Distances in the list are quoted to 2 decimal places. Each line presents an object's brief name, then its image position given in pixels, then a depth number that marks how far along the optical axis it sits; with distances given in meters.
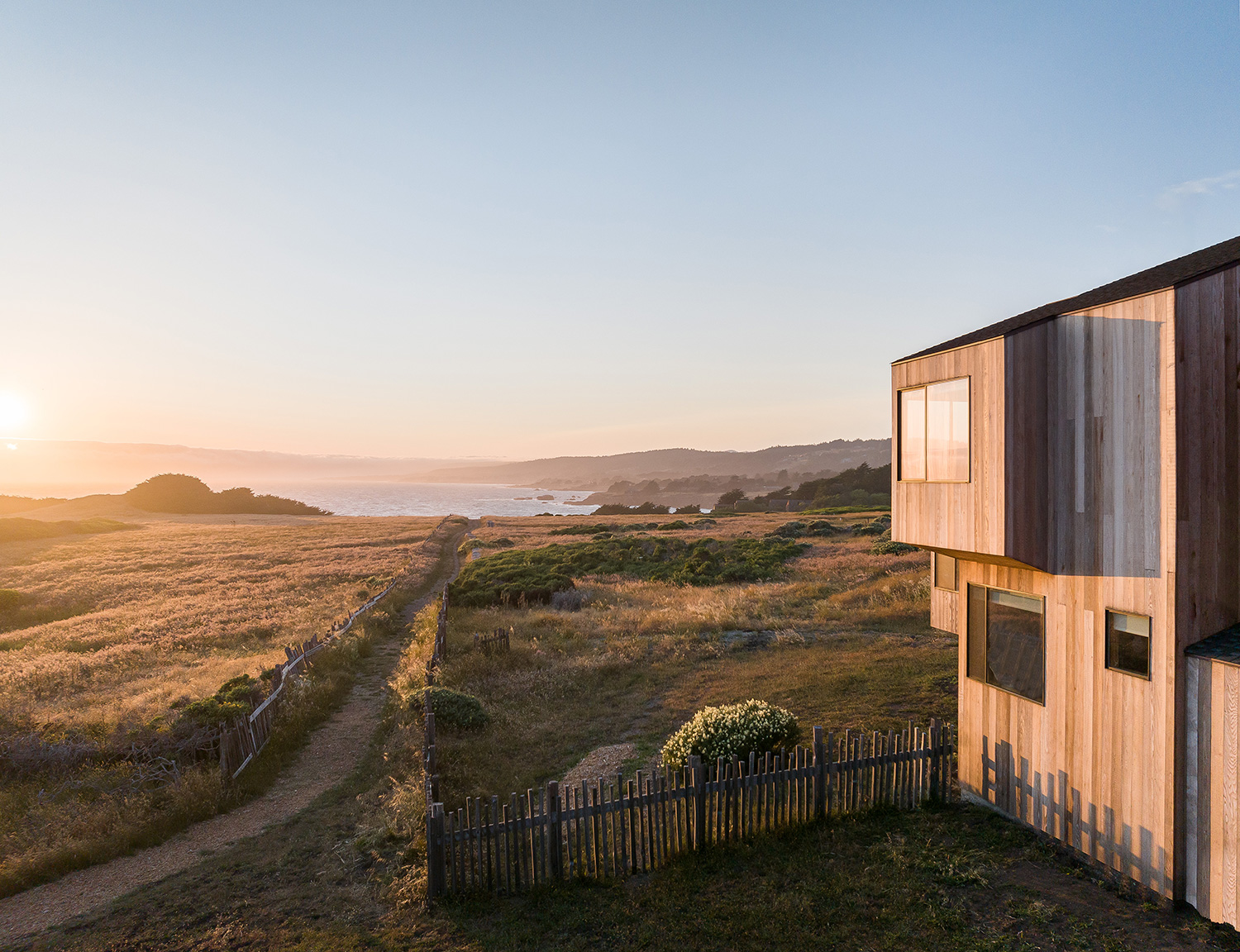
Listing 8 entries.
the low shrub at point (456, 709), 13.30
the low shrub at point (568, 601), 26.78
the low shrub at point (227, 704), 12.52
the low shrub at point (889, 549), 32.96
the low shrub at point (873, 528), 45.06
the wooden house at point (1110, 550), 6.68
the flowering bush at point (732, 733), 10.18
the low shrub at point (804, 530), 46.65
